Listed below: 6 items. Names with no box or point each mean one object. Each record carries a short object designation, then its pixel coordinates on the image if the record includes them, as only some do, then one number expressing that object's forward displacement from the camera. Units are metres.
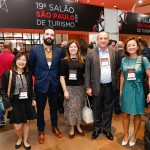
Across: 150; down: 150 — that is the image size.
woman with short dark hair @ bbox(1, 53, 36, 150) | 2.30
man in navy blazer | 2.50
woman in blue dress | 2.25
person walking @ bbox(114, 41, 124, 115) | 2.60
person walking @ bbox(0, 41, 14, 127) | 3.40
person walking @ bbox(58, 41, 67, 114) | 3.70
